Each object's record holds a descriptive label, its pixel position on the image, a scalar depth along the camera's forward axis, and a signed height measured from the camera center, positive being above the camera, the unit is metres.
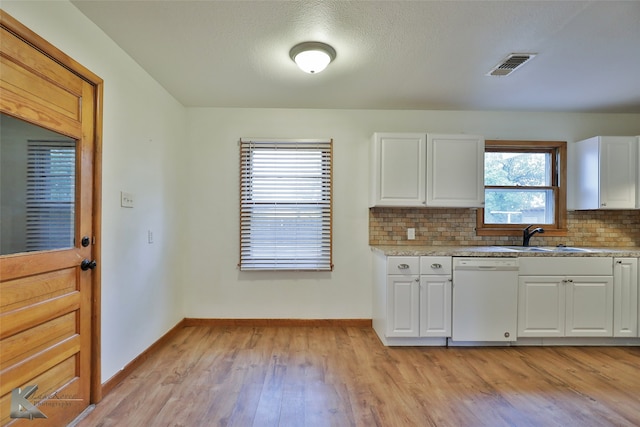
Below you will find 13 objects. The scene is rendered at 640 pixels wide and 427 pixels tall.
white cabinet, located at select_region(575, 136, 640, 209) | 2.96 +0.47
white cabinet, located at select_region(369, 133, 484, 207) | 2.96 +0.46
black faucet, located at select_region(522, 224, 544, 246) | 3.09 -0.18
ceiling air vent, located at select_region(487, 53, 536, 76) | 2.15 +1.18
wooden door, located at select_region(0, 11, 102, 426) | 1.34 -0.25
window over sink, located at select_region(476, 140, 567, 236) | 3.27 +0.34
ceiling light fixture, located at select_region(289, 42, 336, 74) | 2.02 +1.10
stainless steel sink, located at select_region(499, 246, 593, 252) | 2.82 -0.31
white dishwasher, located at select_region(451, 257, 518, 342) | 2.67 -0.74
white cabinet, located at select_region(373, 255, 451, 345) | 2.68 -0.74
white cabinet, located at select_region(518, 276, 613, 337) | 2.69 -0.83
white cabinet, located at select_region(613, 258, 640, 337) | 2.68 -0.71
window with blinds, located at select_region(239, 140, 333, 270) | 3.19 +0.08
